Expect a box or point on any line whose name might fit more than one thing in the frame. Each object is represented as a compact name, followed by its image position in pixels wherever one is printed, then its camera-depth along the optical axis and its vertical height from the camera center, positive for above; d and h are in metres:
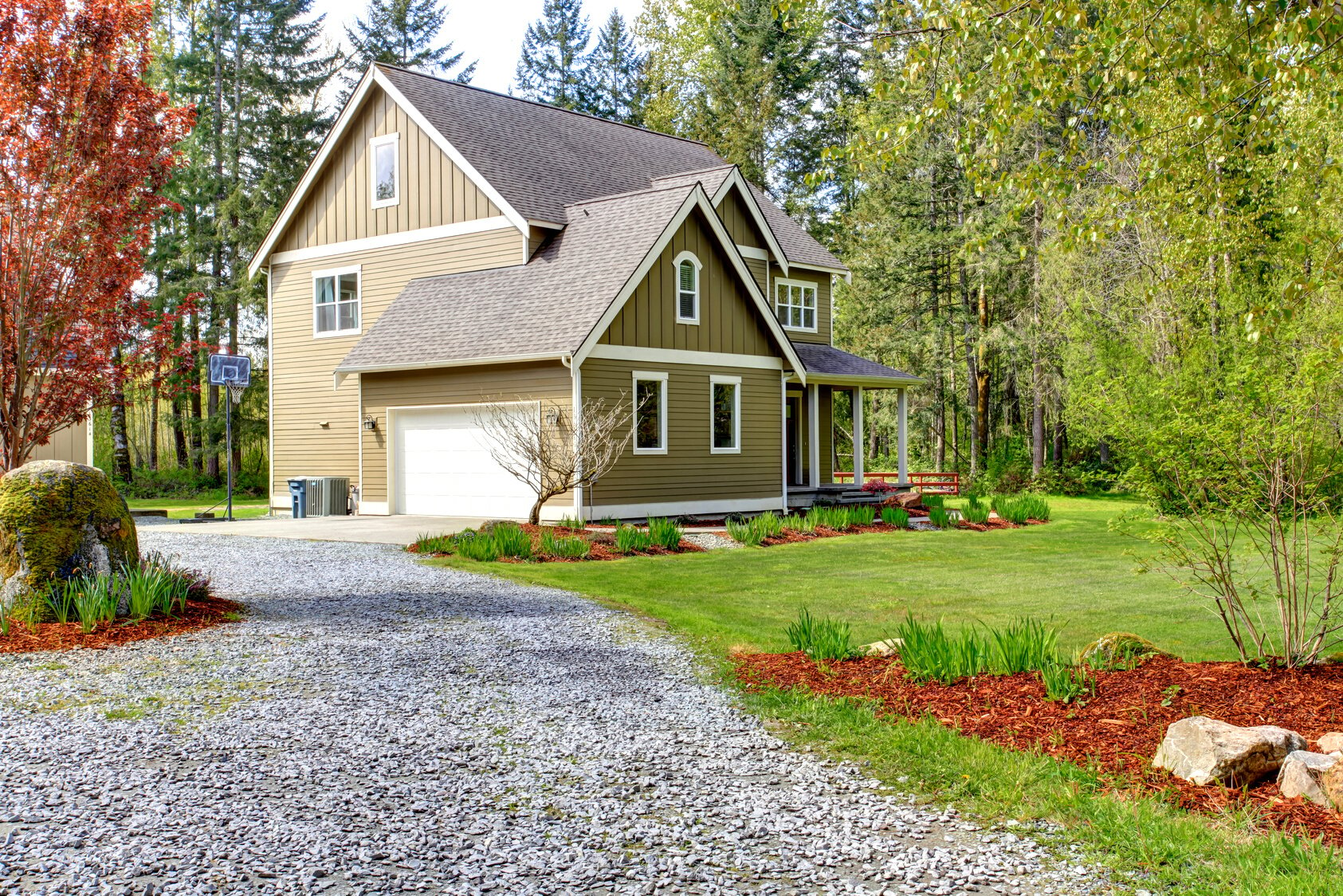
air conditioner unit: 22.27 -0.75
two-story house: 19.42 +2.59
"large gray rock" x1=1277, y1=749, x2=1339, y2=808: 4.53 -1.35
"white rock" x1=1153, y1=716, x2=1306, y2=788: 4.74 -1.32
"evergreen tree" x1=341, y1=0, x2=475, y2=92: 44.03 +16.50
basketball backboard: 20.83 +1.69
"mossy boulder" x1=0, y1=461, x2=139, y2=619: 8.62 -0.53
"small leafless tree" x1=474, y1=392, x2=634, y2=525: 17.08 +0.19
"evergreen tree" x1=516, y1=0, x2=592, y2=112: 50.00 +17.73
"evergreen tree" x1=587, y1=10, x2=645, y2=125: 49.53 +16.90
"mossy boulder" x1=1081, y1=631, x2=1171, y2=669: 6.68 -1.25
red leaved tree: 9.88 +2.49
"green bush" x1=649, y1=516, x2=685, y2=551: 15.39 -1.12
